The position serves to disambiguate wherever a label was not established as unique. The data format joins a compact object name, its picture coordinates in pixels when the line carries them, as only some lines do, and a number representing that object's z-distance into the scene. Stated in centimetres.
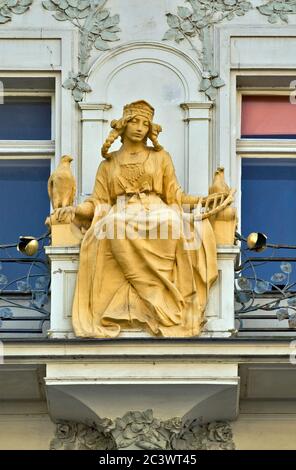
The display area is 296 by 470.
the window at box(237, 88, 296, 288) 2503
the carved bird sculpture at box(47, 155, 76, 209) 2375
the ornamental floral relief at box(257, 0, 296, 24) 2527
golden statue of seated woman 2327
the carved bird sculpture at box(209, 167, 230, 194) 2375
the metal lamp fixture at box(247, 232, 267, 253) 2391
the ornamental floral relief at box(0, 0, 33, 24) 2530
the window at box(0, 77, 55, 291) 2502
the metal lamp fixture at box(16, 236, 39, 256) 2384
